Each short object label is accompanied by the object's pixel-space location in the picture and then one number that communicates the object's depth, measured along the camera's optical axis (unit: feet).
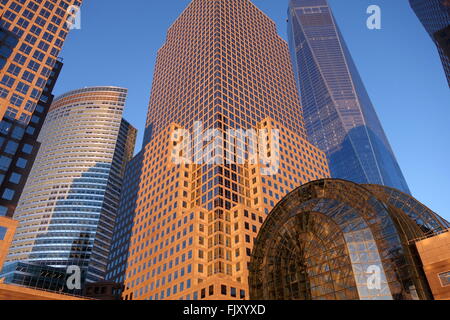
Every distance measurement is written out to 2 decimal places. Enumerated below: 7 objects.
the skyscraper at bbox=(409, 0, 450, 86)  377.71
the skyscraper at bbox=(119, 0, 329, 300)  278.87
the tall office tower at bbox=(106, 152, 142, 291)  442.50
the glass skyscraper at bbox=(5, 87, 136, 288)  565.94
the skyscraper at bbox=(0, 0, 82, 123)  263.08
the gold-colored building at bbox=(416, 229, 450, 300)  122.21
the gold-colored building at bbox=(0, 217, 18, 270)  203.38
